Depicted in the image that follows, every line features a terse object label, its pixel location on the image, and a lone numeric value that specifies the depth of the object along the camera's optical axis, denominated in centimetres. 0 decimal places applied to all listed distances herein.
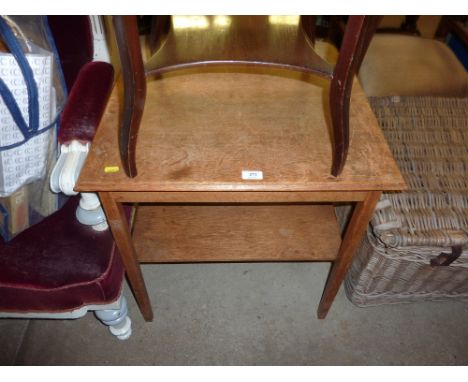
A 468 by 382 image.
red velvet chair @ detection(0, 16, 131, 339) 73
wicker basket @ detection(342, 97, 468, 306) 80
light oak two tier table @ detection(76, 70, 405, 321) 60
